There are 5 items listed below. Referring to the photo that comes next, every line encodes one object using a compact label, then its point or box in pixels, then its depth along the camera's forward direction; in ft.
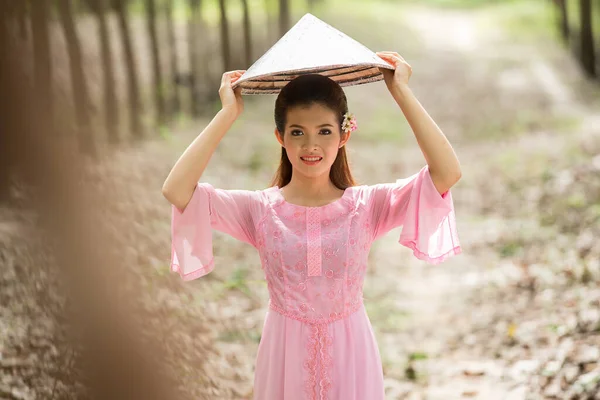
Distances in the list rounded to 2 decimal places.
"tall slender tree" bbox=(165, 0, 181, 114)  36.63
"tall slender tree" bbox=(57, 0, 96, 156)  18.13
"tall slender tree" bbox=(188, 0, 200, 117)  39.70
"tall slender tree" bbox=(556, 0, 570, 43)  53.62
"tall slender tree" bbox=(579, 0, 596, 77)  45.19
